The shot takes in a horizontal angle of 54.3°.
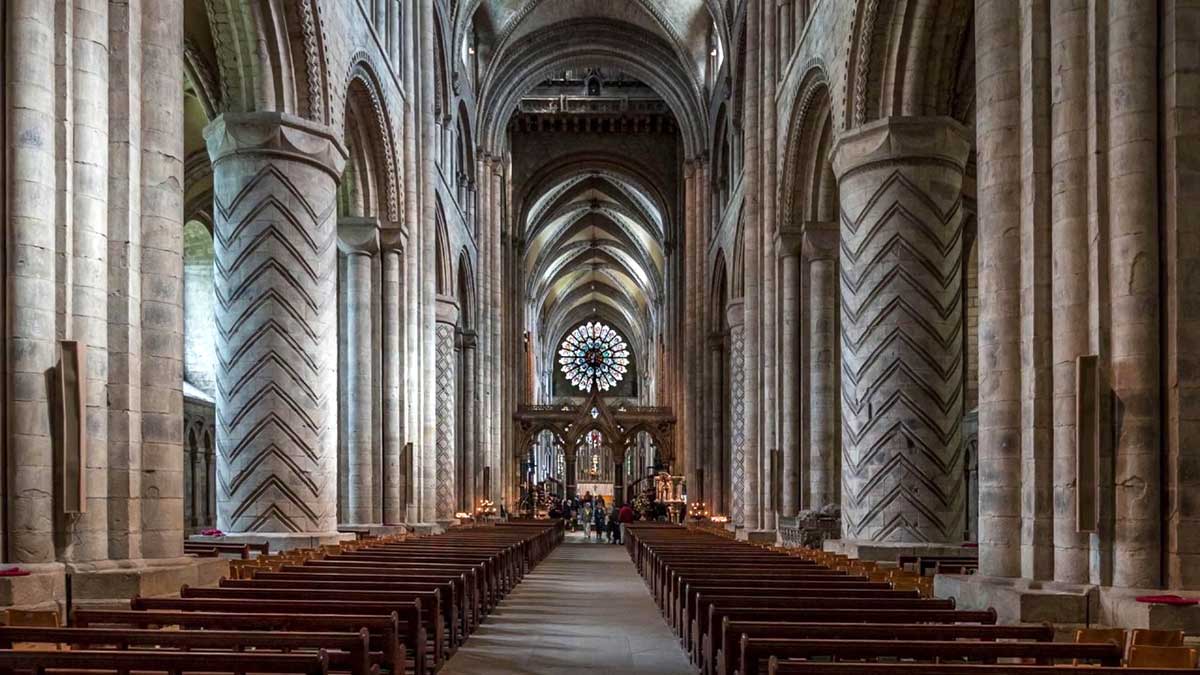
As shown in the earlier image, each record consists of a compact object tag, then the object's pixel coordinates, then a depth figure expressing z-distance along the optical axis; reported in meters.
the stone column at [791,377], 21.36
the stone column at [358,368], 20.88
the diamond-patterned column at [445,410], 31.91
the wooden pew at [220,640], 6.20
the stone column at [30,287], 8.78
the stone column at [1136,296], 8.43
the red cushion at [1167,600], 7.68
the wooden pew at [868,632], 7.13
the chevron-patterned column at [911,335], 15.06
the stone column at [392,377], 21.81
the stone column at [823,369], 19.52
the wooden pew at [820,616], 8.43
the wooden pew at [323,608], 8.08
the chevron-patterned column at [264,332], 15.36
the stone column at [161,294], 10.23
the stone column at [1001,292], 10.09
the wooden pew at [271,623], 7.19
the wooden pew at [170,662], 5.44
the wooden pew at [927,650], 6.34
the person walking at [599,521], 39.06
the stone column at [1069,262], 8.99
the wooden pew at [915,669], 5.30
